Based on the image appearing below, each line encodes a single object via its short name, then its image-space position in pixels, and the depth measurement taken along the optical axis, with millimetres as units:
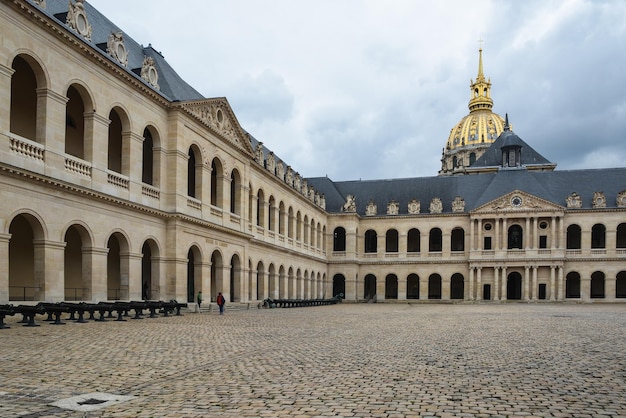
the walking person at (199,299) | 31562
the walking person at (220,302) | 30895
